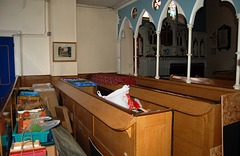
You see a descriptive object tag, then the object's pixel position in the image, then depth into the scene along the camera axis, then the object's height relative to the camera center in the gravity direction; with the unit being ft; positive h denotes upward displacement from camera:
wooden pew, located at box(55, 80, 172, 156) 6.43 -2.29
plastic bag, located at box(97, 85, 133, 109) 8.72 -1.43
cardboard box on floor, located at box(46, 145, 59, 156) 6.80 -2.91
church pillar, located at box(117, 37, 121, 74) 25.05 +1.23
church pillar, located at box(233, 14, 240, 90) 11.03 -0.20
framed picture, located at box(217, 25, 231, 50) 29.35 +4.26
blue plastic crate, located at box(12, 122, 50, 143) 7.04 -2.50
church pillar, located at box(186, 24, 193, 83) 14.30 +1.10
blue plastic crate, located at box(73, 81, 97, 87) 15.16 -1.40
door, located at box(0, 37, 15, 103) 20.16 +0.20
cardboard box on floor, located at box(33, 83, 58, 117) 17.52 -2.62
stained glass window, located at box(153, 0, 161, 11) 17.62 +5.51
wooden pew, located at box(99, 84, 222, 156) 8.72 -2.71
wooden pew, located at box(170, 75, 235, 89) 12.13 -1.07
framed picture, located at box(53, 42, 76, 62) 20.49 +1.50
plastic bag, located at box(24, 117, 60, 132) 7.39 -2.32
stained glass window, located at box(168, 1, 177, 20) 18.48 +5.25
